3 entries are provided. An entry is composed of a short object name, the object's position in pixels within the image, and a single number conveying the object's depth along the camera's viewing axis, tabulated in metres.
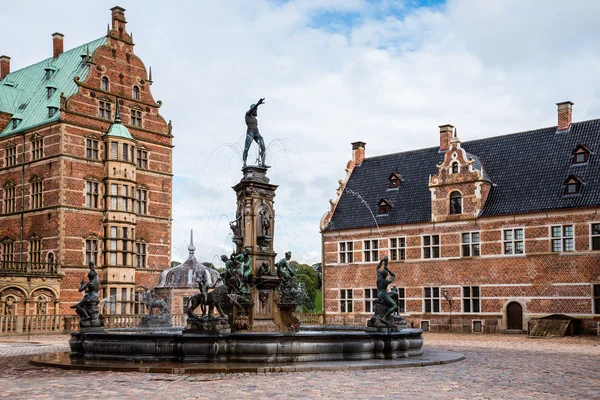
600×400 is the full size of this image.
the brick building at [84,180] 43.06
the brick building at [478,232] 35.91
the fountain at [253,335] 17.30
